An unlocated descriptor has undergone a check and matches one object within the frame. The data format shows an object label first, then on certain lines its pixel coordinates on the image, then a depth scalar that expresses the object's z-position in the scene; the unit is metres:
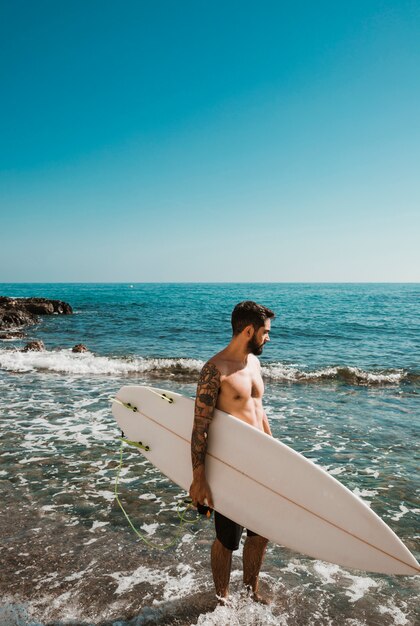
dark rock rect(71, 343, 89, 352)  16.40
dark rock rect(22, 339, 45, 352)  16.23
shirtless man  3.08
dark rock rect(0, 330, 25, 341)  19.94
